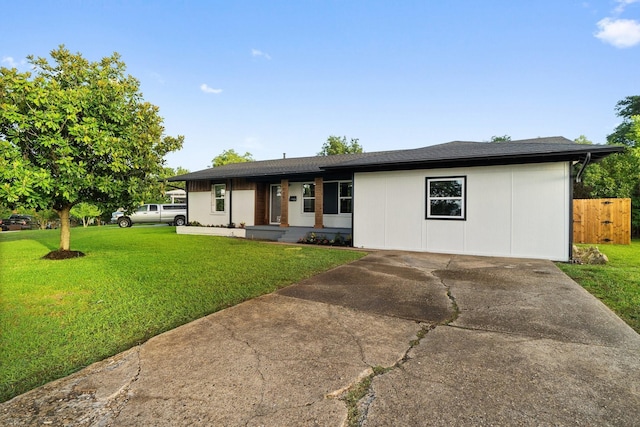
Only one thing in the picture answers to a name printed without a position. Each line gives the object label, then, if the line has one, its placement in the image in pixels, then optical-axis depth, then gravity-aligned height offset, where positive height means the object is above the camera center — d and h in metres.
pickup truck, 21.36 -0.18
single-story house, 7.90 +0.47
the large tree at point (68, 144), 6.76 +1.68
